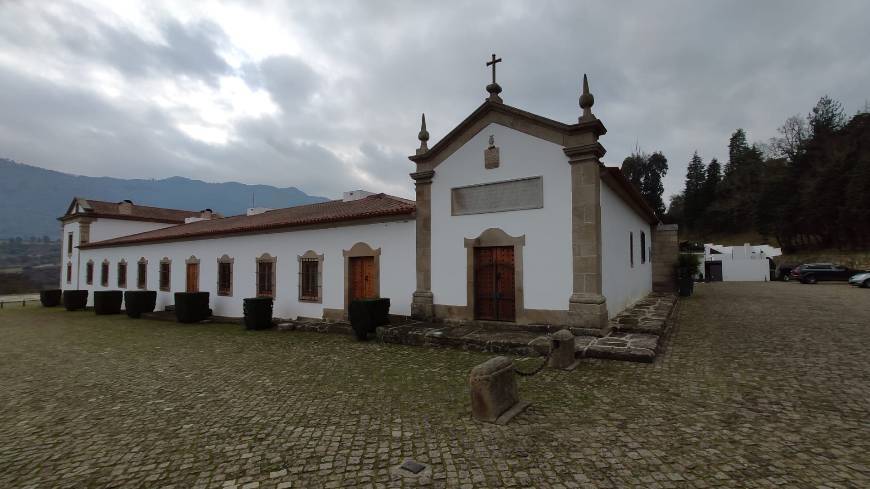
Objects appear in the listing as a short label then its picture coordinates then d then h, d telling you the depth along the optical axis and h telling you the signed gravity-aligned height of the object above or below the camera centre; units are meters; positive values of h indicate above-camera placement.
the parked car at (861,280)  22.38 -0.61
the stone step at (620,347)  6.83 -1.40
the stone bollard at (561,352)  6.67 -1.39
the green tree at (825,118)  43.12 +16.79
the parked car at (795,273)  27.33 -0.26
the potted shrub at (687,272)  18.73 -0.11
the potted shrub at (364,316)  9.98 -1.16
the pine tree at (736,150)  52.84 +16.51
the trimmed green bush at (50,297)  25.05 -1.62
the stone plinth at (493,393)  4.52 -1.43
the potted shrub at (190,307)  15.17 -1.37
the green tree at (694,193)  56.56 +10.99
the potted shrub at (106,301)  19.72 -1.48
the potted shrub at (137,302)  17.75 -1.38
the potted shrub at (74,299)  22.36 -1.57
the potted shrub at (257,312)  12.94 -1.36
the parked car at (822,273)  25.80 -0.24
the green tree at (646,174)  51.69 +12.80
